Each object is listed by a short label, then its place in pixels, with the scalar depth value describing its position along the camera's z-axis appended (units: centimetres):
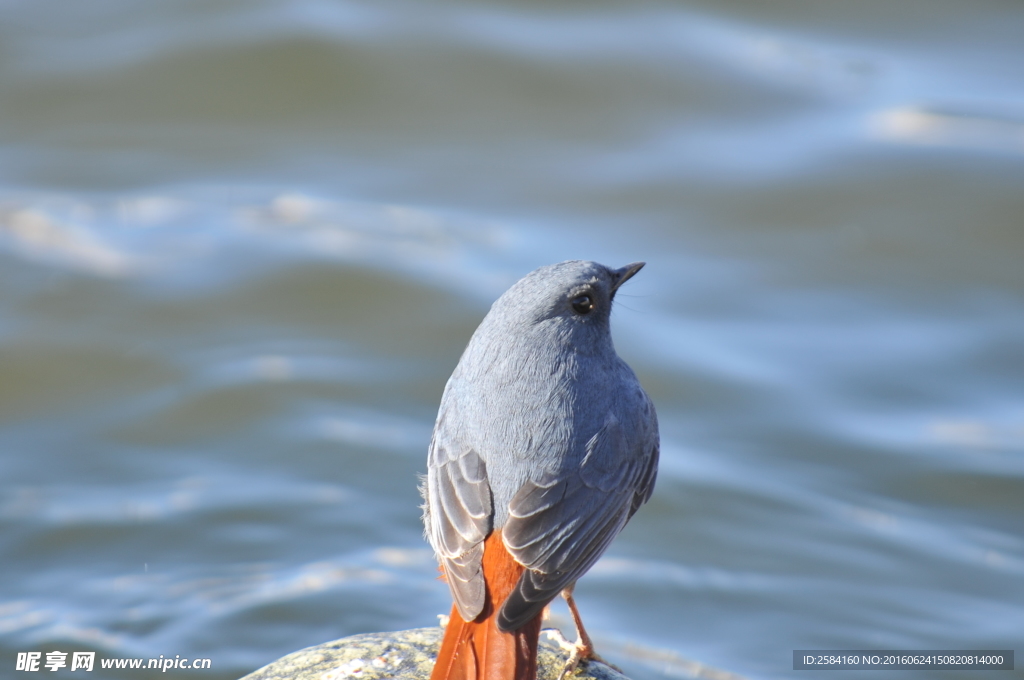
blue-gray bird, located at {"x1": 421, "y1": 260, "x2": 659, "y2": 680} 752
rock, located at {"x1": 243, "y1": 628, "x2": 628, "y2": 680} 856
